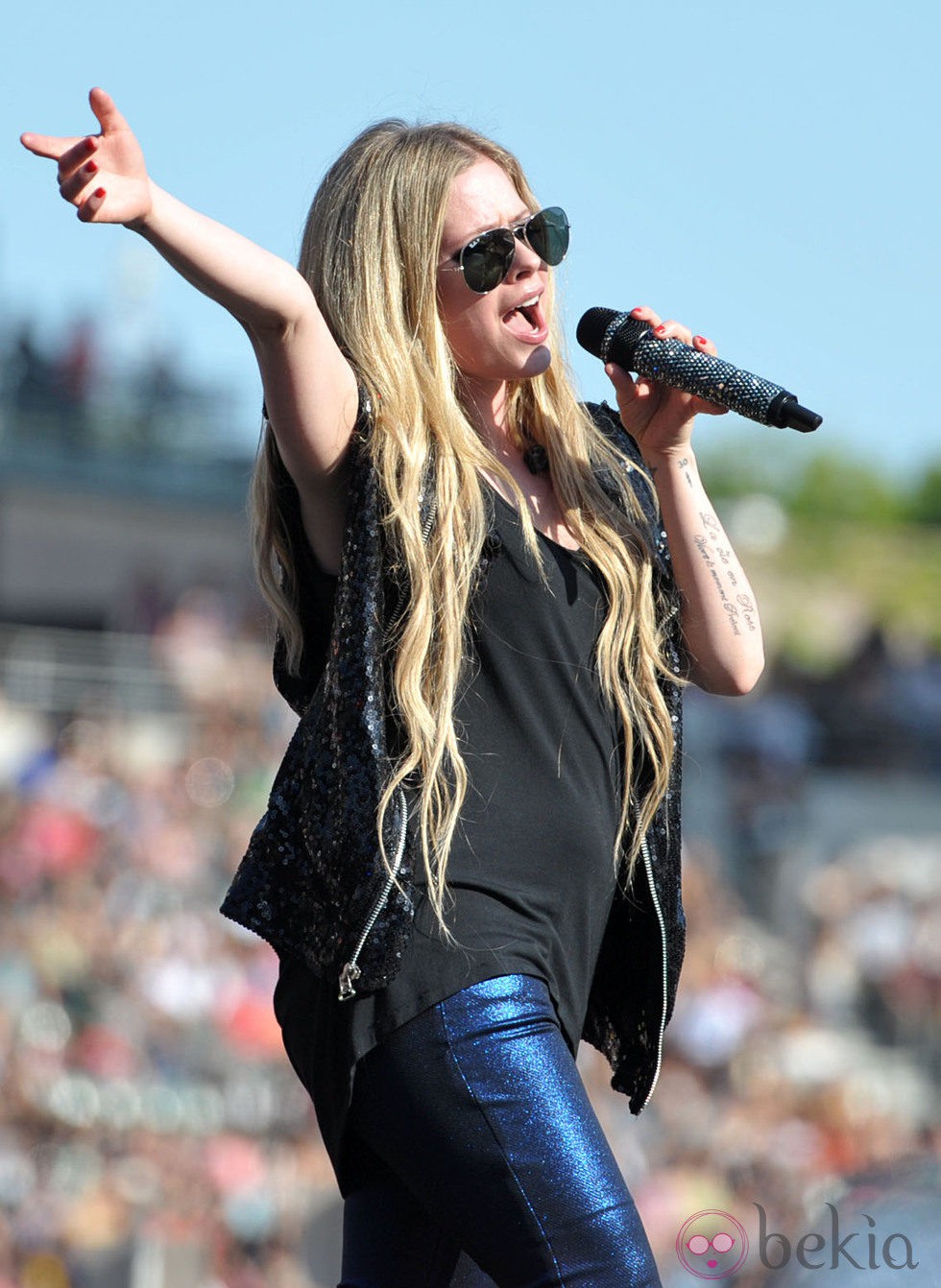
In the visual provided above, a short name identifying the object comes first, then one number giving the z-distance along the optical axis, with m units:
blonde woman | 10.36
